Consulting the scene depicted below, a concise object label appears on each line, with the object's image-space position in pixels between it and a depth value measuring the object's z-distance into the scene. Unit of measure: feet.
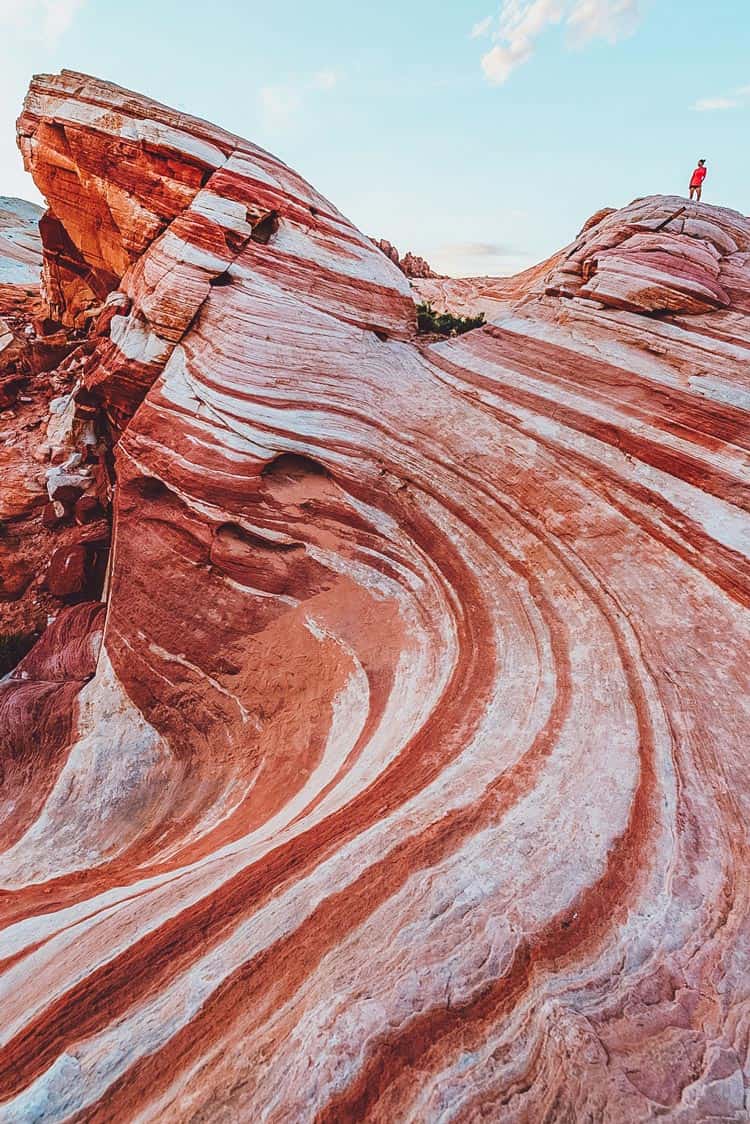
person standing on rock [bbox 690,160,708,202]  39.29
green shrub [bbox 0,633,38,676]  30.50
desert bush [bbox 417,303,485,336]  35.86
